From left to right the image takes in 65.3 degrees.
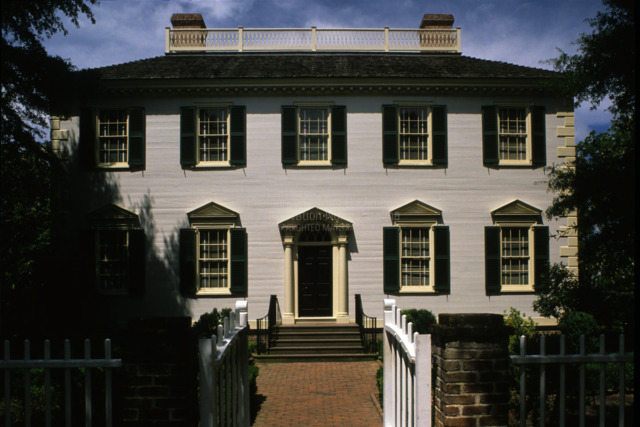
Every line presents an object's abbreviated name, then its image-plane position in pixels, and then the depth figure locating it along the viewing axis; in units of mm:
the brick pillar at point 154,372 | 3875
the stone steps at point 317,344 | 13398
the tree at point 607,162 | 7422
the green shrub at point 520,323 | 12971
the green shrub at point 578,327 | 9870
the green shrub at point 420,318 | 13145
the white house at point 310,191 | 15445
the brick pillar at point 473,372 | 3965
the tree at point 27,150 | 7652
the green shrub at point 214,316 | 13773
